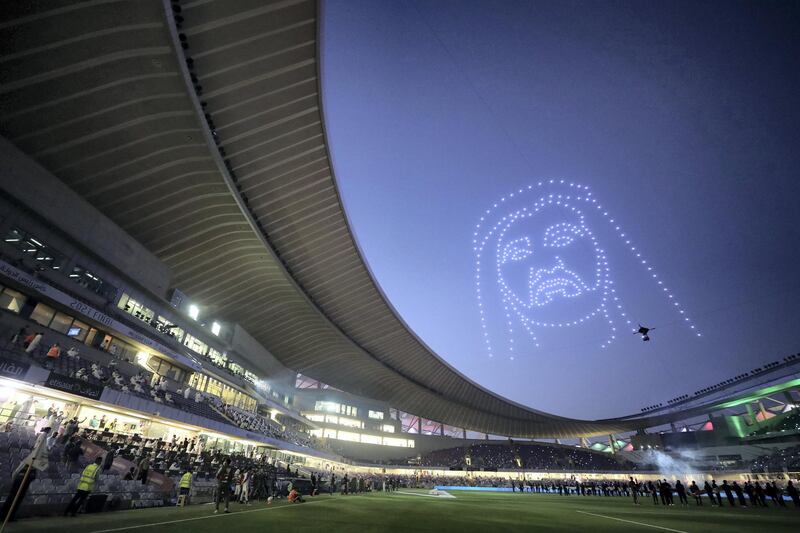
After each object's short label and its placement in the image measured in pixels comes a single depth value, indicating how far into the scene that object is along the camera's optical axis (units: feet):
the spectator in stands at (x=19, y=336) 60.40
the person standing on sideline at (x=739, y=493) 68.23
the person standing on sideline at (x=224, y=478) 40.37
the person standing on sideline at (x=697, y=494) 69.26
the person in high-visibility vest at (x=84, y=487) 31.89
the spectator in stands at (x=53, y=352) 61.57
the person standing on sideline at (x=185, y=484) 44.70
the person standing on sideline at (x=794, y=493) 62.64
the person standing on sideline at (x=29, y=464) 22.58
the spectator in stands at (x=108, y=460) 47.65
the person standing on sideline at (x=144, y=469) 47.60
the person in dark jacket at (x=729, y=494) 66.77
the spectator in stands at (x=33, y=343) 58.85
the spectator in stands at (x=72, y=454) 43.42
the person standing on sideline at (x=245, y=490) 50.55
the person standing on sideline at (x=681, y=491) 67.04
